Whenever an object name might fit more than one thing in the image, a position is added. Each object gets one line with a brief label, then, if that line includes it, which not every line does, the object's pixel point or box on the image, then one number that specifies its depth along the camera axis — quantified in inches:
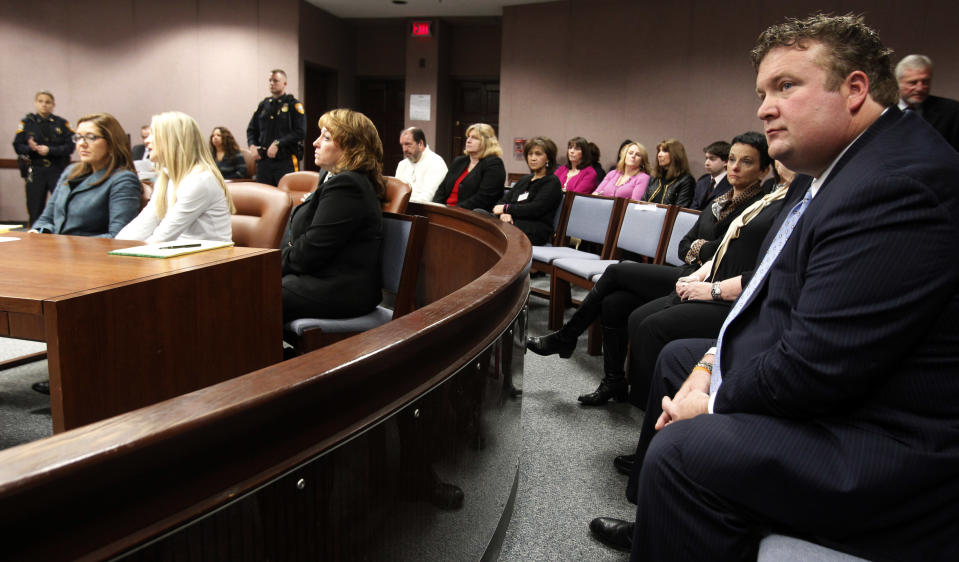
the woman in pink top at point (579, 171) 251.3
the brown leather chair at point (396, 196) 128.5
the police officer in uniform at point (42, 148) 320.5
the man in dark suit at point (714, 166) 197.9
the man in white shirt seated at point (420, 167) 211.7
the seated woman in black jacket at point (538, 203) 172.7
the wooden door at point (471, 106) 402.6
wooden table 59.7
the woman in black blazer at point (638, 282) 101.0
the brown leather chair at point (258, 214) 110.6
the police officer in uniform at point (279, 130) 288.2
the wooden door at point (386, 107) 422.3
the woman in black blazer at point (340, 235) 95.7
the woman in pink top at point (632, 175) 230.8
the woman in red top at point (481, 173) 193.0
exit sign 375.6
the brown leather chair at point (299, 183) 169.2
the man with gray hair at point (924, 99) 144.1
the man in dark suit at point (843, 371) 37.9
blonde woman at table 108.0
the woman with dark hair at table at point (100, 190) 120.4
